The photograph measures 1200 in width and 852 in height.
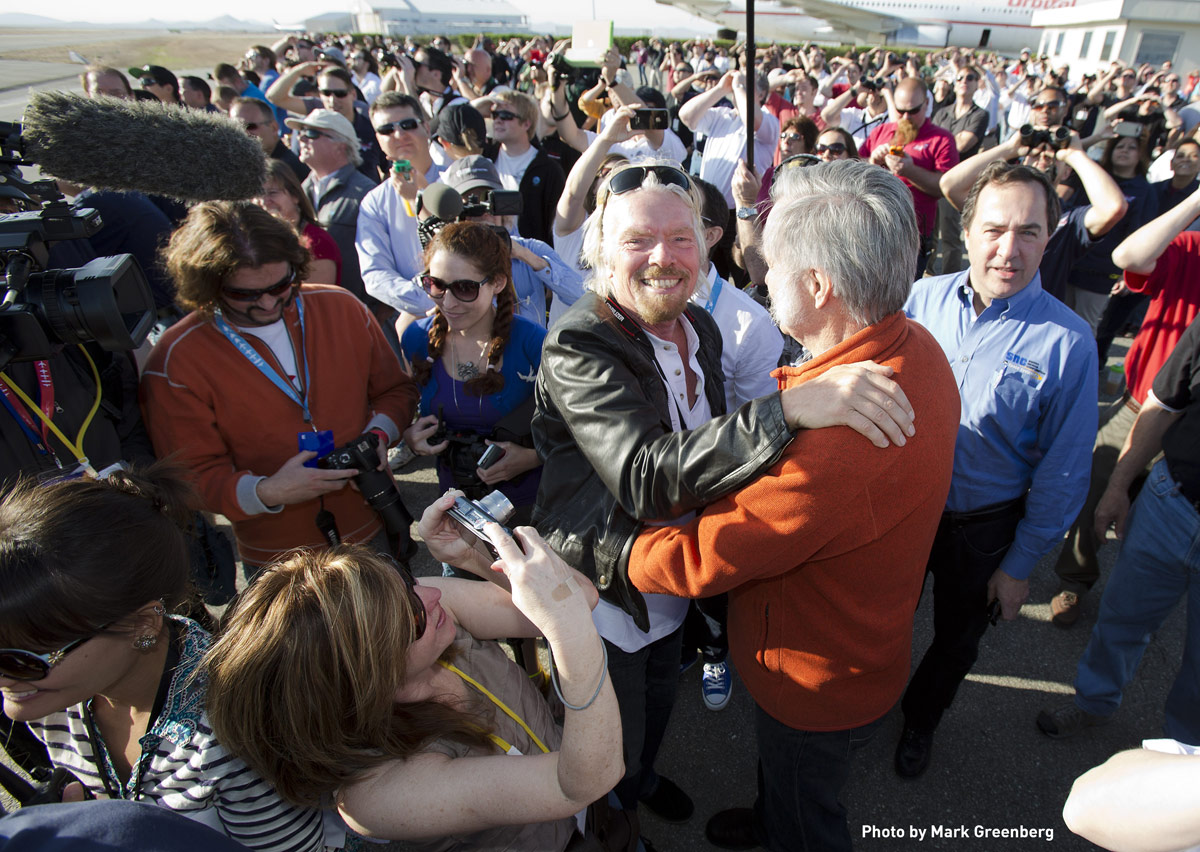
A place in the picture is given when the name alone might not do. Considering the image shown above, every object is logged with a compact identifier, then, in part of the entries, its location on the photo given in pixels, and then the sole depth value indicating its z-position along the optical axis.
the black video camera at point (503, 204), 3.27
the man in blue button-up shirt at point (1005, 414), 2.02
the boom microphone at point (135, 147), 1.47
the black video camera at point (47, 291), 1.52
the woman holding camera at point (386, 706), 1.15
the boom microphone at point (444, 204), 3.11
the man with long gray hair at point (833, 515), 1.21
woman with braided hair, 2.45
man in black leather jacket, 1.19
